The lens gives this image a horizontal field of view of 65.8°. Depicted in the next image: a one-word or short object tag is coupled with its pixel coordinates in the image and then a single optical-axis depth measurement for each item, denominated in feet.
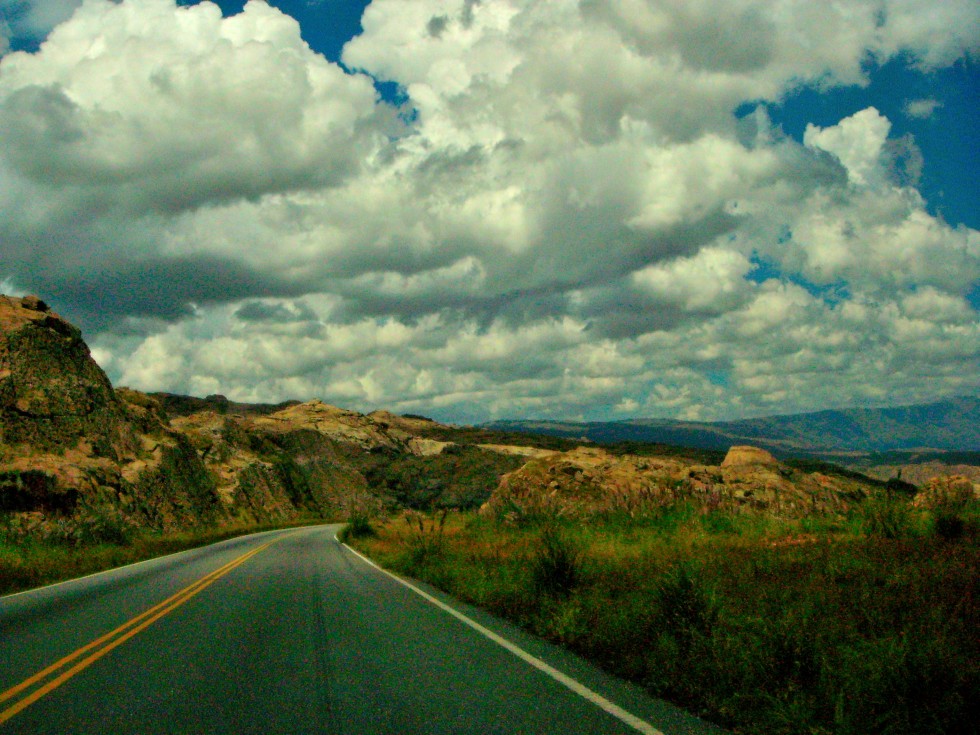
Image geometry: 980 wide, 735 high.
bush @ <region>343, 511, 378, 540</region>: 129.49
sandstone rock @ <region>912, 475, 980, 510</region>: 46.03
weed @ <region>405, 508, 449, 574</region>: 67.62
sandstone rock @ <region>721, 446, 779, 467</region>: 121.18
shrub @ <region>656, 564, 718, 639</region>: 27.50
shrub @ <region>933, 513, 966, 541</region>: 40.56
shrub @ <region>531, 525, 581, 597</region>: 40.83
